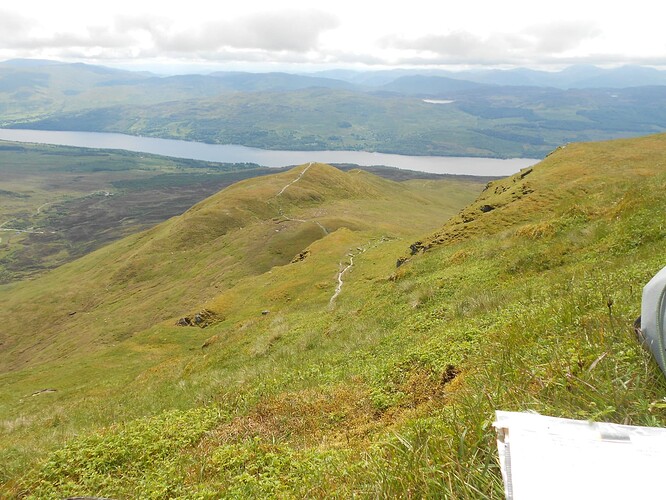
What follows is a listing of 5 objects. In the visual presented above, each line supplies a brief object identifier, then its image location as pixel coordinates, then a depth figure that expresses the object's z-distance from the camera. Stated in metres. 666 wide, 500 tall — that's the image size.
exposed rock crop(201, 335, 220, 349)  38.20
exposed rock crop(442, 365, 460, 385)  9.03
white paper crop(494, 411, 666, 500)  2.61
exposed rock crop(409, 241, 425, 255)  37.75
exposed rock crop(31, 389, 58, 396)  39.97
